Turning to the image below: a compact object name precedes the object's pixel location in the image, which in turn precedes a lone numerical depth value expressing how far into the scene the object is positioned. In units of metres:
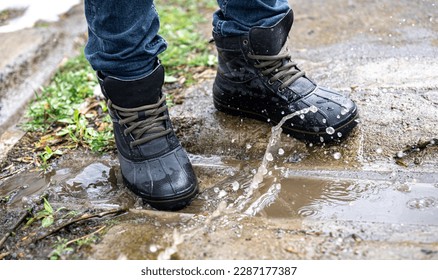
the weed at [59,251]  2.60
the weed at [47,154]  2.89
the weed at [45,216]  2.69
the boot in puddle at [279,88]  2.78
